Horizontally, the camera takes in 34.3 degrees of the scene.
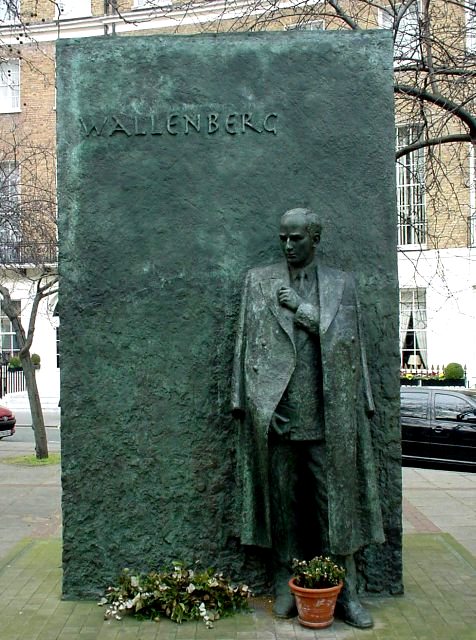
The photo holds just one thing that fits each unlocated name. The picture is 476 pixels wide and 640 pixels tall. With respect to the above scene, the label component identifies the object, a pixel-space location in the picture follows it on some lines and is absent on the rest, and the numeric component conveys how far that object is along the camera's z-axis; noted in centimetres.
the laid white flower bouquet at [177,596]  511
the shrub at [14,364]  2872
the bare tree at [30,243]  1459
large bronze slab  559
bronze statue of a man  498
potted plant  482
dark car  1348
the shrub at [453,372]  2309
